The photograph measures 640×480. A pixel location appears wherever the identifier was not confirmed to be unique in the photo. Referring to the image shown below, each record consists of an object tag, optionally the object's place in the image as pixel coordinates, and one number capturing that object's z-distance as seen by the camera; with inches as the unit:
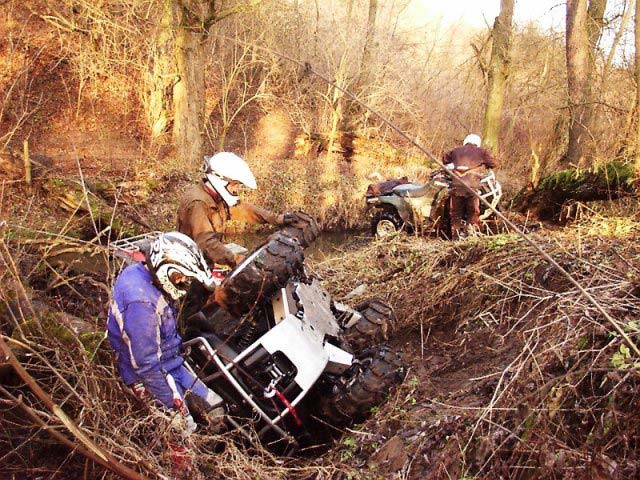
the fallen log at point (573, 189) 270.4
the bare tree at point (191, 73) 516.7
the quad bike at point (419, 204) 325.7
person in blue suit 127.4
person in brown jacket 192.4
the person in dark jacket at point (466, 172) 313.0
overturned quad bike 139.7
